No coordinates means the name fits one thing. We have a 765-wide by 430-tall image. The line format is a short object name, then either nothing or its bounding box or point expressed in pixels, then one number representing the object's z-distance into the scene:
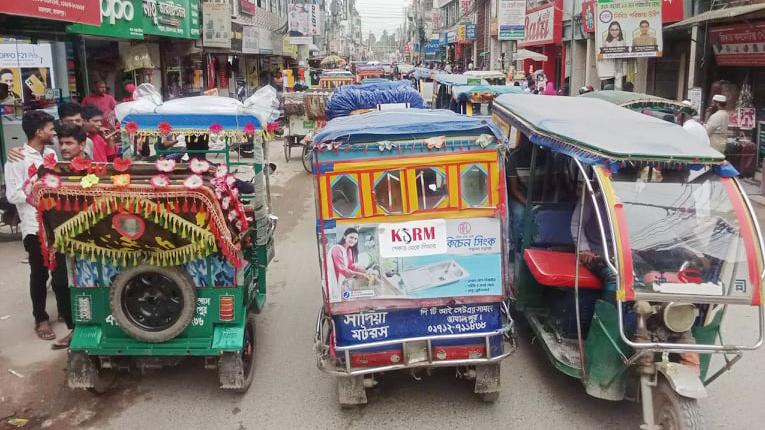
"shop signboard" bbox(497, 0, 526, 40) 28.86
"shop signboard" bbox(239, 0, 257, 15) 27.51
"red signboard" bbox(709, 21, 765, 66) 12.80
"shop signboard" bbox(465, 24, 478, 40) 46.38
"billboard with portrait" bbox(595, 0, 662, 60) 14.62
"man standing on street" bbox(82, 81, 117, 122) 11.96
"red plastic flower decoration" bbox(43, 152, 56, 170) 4.66
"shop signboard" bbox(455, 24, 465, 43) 48.28
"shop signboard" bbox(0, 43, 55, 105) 10.37
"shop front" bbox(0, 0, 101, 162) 10.26
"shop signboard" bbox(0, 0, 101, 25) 8.51
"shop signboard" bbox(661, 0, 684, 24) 16.17
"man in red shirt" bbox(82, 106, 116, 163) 7.02
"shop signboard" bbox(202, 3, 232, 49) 20.80
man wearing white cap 11.80
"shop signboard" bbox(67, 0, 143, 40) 12.50
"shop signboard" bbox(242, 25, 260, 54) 25.86
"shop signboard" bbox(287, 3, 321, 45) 36.28
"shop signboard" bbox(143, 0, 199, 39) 15.74
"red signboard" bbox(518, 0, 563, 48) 26.27
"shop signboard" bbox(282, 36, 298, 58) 37.10
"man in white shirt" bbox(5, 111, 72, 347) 5.68
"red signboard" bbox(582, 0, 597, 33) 20.05
